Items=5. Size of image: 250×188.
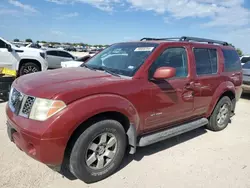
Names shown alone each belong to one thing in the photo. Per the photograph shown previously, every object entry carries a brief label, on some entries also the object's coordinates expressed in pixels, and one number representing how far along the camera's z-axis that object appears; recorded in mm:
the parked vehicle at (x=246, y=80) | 8719
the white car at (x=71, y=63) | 8955
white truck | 8500
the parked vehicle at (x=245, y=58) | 15609
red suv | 2570
